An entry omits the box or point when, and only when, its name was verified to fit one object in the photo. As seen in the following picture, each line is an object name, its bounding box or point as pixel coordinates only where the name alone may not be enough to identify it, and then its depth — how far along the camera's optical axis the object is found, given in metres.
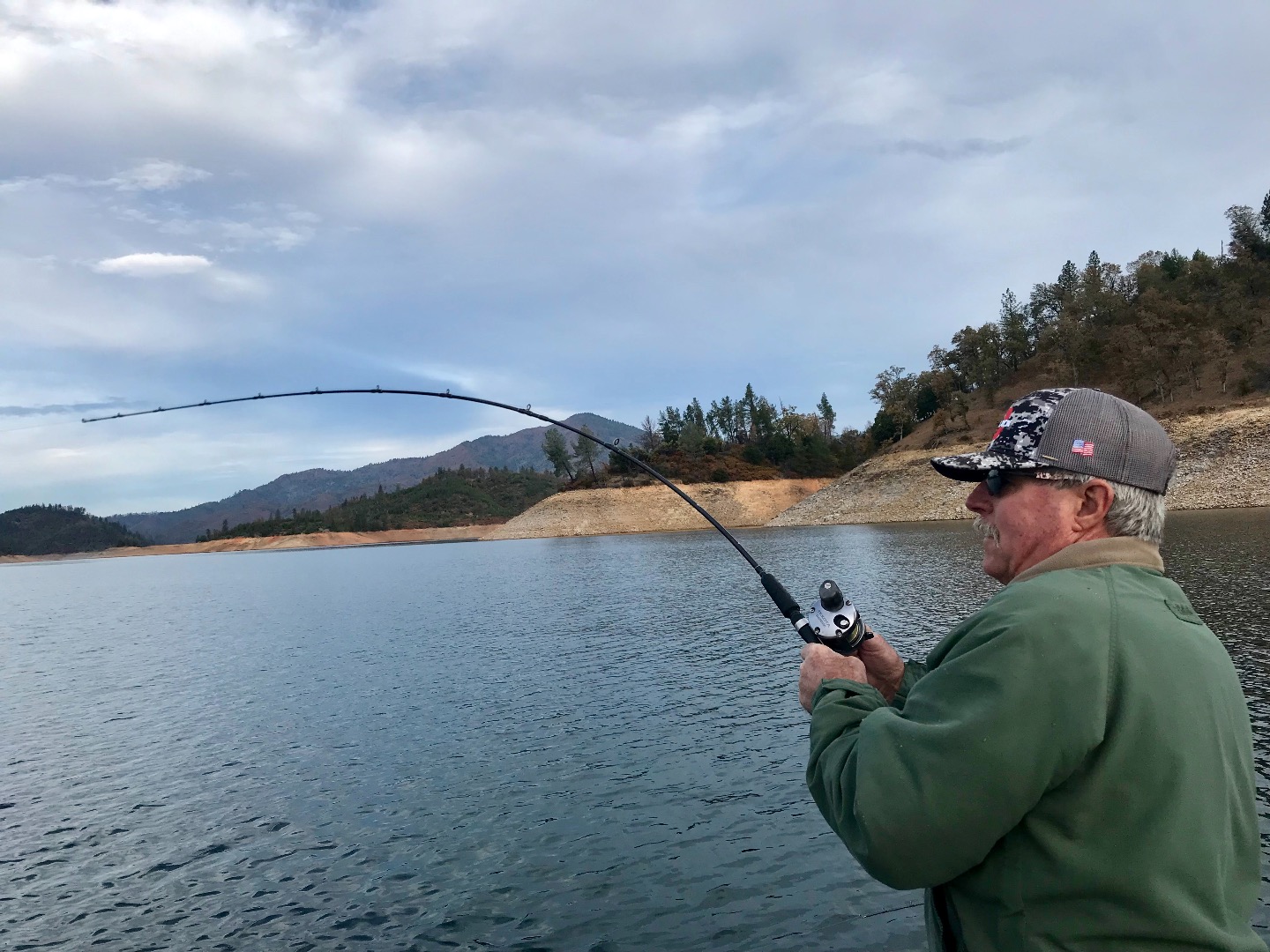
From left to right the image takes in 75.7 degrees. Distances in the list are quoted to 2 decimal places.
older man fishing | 2.15
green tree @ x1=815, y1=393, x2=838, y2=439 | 176.25
